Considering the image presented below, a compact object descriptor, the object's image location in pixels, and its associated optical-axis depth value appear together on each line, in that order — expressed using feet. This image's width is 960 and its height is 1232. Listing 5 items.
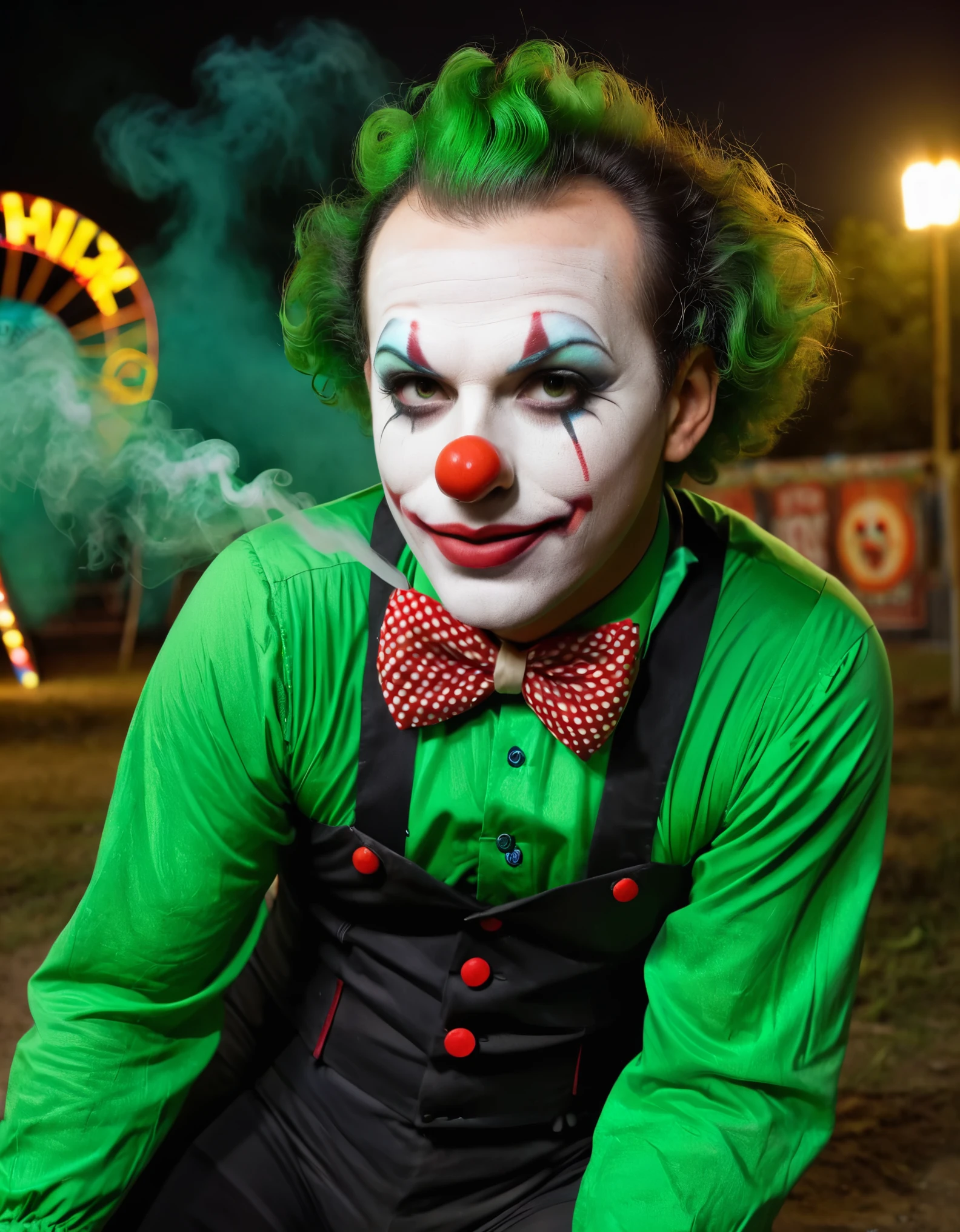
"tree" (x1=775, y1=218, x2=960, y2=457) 40.40
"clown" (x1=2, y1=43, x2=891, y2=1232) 3.47
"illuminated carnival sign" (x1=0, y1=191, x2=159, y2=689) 17.48
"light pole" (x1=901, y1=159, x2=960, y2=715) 17.95
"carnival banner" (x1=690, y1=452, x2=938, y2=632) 26.73
